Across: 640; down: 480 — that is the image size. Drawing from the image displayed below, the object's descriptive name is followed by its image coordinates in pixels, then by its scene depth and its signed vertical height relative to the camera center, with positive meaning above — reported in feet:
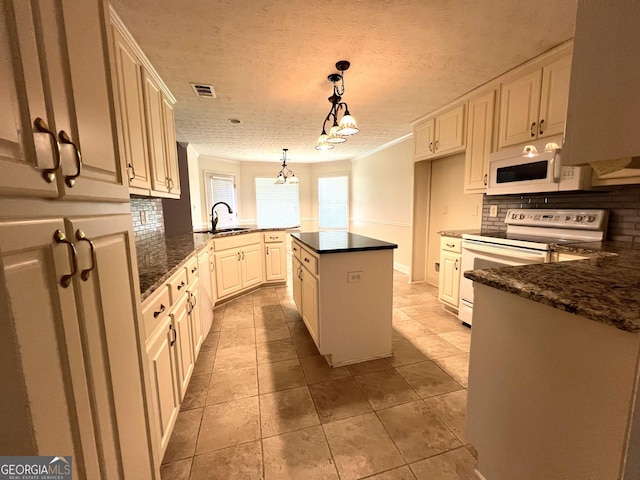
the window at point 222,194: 18.22 +1.24
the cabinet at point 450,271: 9.16 -2.38
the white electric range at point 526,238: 6.40 -0.91
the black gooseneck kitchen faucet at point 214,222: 12.01 -0.53
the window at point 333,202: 21.22 +0.57
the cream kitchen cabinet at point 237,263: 10.53 -2.36
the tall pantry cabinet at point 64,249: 1.53 -0.27
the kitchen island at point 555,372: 2.00 -1.58
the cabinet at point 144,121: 5.23 +2.26
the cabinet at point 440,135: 9.57 +2.93
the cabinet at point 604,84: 1.79 +0.89
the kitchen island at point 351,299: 6.49 -2.36
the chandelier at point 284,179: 16.58 +2.00
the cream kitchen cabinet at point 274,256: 13.12 -2.38
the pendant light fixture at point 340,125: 6.44 +2.12
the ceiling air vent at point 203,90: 7.88 +3.81
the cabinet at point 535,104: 6.54 +2.80
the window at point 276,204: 21.07 +0.47
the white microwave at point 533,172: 6.28 +0.90
